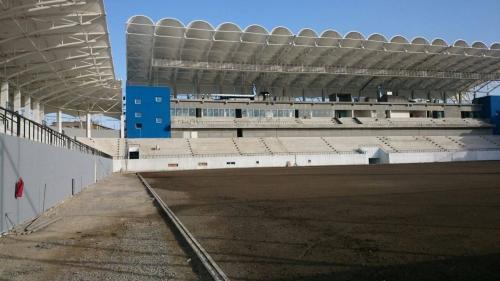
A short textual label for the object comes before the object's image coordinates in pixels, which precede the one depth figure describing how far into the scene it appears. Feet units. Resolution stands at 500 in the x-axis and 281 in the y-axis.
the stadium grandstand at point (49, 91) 35.40
